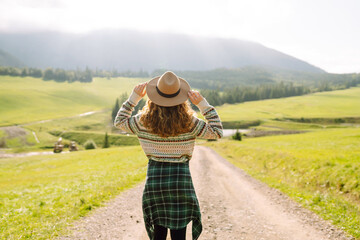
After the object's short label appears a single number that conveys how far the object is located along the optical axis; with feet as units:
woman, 13.75
